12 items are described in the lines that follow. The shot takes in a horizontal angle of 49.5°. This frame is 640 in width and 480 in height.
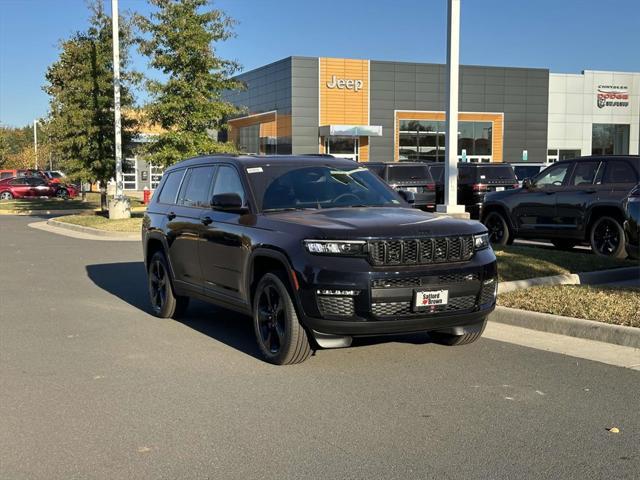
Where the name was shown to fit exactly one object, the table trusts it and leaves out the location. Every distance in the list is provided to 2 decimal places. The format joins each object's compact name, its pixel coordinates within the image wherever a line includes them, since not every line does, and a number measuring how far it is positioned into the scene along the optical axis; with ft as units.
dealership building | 161.68
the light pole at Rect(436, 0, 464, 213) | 49.34
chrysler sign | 186.50
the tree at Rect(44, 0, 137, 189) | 86.22
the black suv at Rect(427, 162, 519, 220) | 70.23
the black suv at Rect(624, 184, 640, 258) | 27.86
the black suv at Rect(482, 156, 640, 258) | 38.60
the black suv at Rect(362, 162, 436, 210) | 69.72
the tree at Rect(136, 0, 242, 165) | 70.85
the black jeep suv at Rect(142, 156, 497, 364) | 18.06
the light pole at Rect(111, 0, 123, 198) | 76.64
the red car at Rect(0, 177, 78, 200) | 143.74
